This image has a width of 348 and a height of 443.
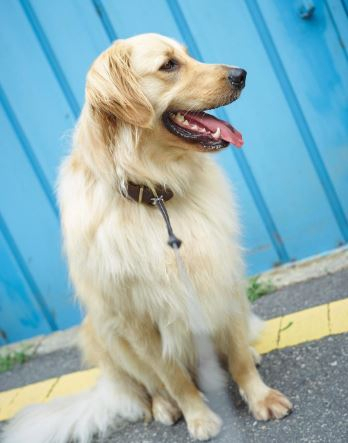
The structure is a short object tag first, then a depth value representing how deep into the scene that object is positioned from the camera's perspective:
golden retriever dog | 2.20
